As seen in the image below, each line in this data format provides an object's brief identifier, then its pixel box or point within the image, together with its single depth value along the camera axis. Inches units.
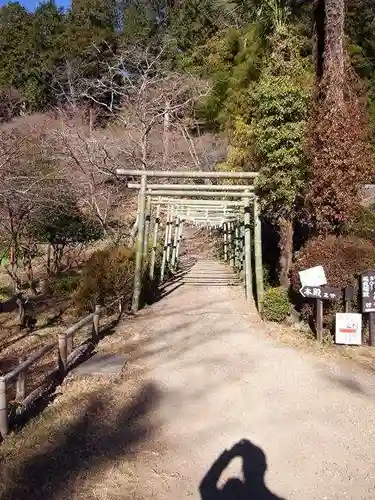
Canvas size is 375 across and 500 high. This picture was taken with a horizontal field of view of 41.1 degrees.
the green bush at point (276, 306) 310.7
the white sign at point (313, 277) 267.6
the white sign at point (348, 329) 260.5
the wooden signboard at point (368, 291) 257.4
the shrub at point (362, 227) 329.7
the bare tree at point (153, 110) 589.9
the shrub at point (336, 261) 267.9
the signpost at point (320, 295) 263.4
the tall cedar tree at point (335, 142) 308.2
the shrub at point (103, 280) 358.3
